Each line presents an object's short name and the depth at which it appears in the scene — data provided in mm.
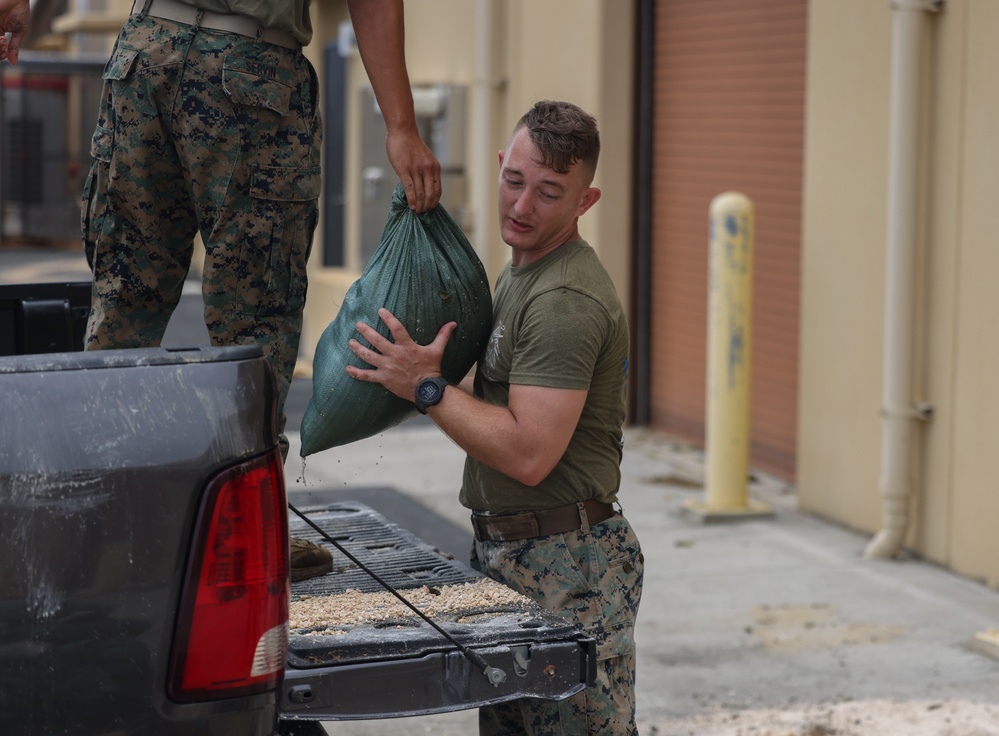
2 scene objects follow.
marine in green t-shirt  5656
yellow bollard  14172
